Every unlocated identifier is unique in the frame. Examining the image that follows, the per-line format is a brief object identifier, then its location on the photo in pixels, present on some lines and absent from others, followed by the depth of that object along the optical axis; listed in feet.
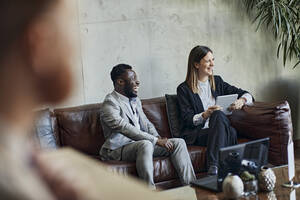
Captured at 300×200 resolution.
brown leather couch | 13.46
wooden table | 9.19
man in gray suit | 13.17
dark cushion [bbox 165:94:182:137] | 14.93
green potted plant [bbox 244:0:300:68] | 17.26
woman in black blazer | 14.20
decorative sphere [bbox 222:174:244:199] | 8.90
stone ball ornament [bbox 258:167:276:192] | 9.37
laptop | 9.42
